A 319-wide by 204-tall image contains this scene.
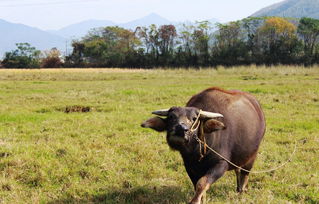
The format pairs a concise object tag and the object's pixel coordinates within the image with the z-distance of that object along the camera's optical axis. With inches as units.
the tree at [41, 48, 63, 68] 2476.6
